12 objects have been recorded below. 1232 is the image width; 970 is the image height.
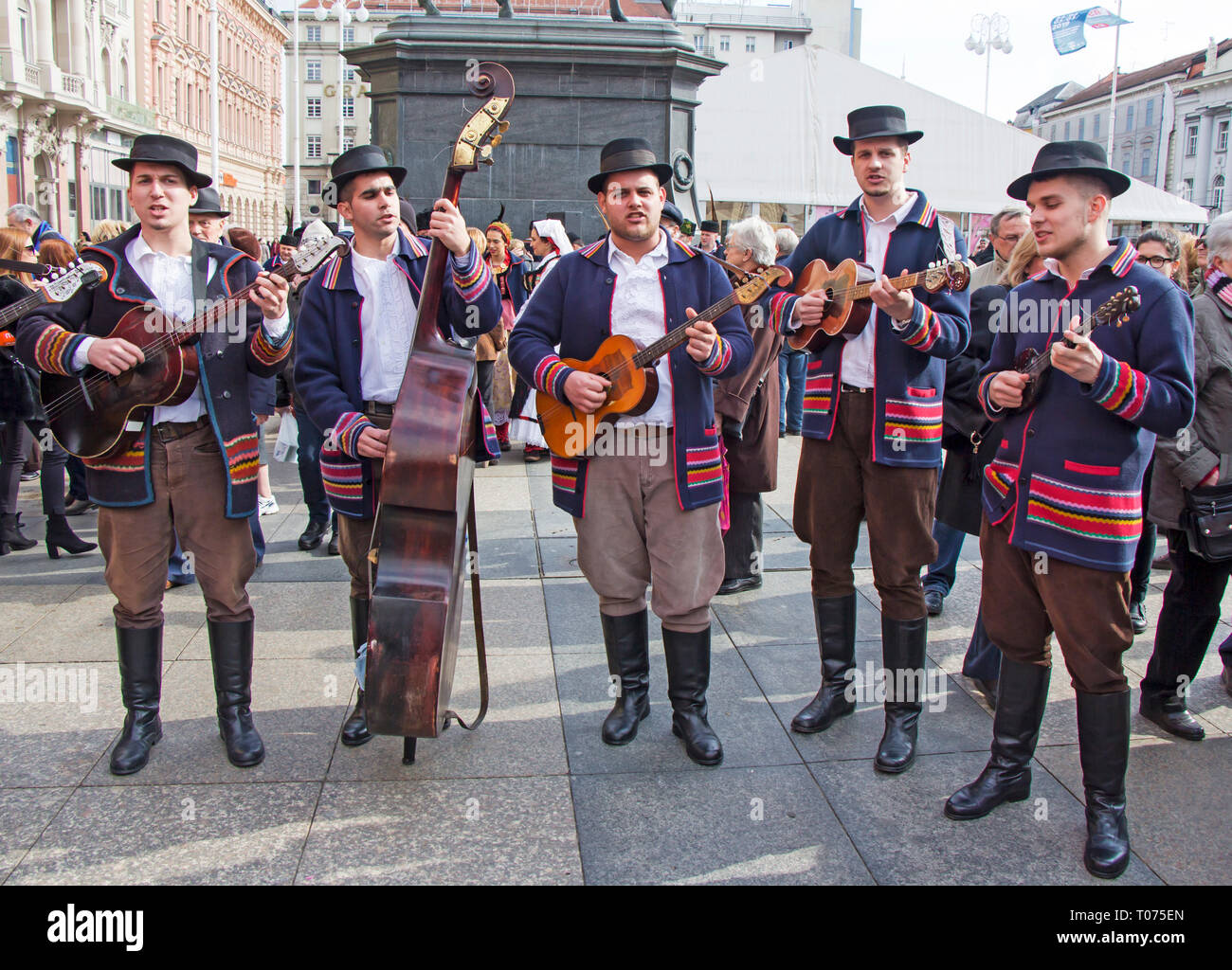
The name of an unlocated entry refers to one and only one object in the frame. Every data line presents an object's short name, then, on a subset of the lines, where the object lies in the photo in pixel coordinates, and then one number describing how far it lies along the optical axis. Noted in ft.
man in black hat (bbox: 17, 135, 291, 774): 12.45
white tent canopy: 48.21
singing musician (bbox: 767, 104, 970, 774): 12.66
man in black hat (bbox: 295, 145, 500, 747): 12.36
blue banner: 124.57
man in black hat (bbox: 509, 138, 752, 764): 12.64
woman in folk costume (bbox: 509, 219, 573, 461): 28.84
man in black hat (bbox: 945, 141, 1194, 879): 10.34
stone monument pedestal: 32.09
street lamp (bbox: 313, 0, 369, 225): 96.83
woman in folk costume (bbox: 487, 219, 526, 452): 28.50
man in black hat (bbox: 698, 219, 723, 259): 30.30
